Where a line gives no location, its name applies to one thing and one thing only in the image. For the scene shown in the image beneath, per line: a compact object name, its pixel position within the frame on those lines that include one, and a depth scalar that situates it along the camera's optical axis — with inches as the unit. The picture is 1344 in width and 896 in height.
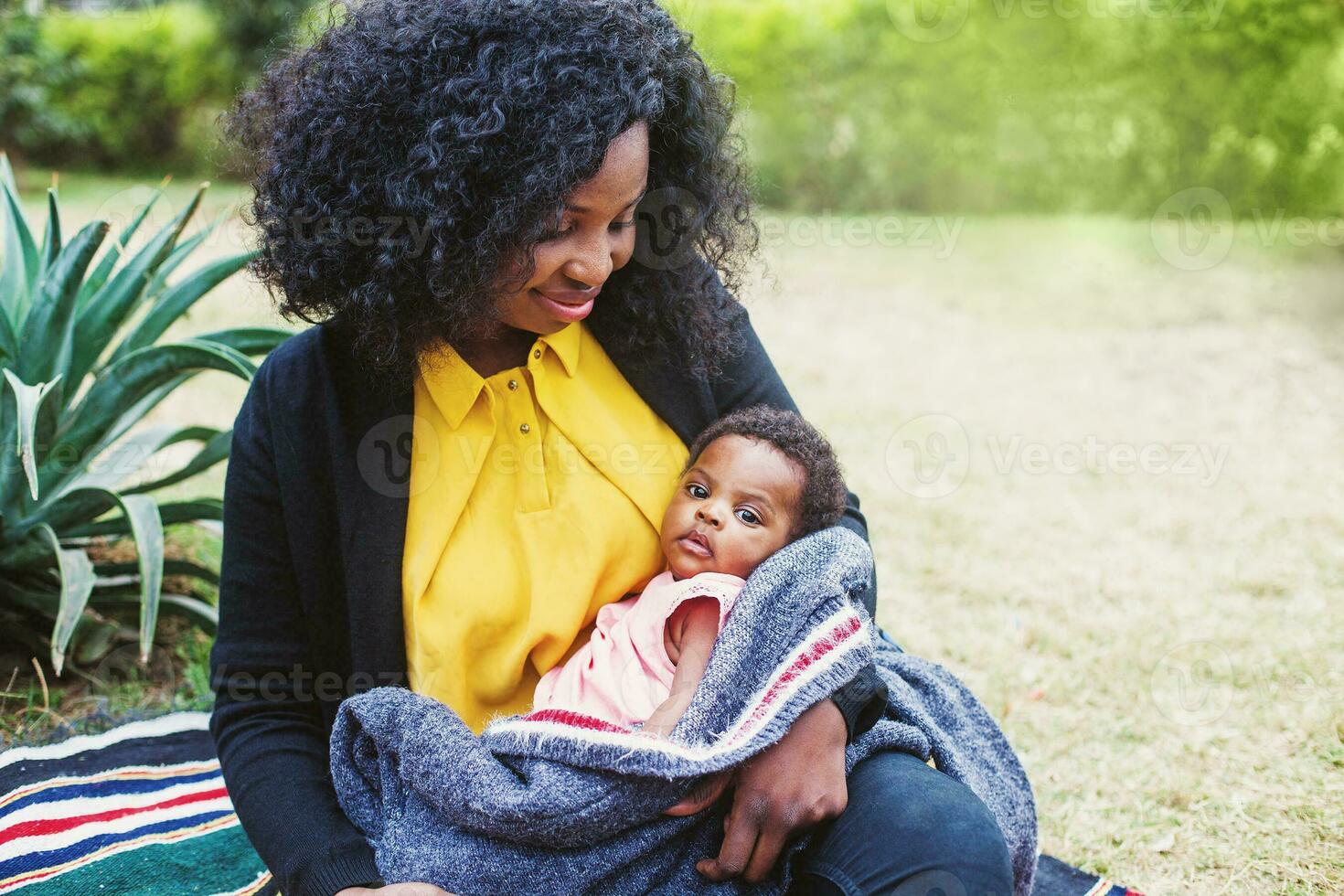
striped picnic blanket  89.0
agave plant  114.7
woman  68.9
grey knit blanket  63.2
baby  72.9
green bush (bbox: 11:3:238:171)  477.1
